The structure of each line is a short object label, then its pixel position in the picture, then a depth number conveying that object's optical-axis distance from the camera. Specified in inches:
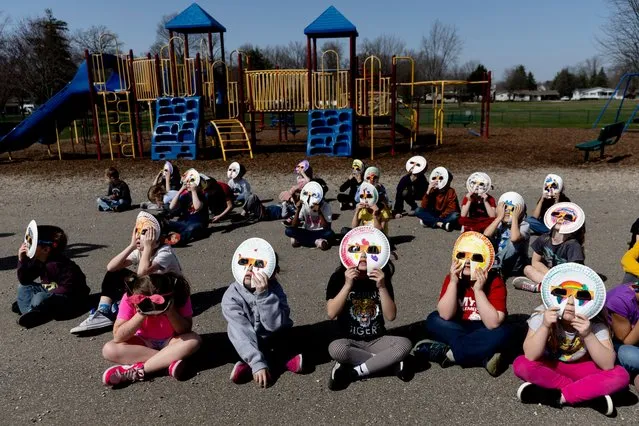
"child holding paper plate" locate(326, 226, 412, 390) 158.9
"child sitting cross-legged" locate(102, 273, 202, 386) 157.8
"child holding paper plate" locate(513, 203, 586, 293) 212.7
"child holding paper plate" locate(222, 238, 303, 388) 160.6
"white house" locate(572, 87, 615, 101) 4030.5
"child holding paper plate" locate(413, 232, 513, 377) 159.2
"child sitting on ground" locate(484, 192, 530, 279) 250.4
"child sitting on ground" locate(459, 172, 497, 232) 299.7
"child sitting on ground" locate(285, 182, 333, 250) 312.7
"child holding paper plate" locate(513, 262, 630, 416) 139.9
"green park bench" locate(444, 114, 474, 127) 1222.3
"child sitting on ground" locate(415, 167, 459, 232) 354.0
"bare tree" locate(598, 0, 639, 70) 1123.3
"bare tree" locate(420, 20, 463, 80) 2153.1
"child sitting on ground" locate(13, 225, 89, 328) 208.7
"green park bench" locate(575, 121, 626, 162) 609.3
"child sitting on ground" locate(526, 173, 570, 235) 290.0
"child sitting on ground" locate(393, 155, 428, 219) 388.5
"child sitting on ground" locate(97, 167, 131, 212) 430.9
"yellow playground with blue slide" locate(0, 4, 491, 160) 680.4
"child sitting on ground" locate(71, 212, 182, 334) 192.1
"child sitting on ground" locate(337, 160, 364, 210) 411.5
